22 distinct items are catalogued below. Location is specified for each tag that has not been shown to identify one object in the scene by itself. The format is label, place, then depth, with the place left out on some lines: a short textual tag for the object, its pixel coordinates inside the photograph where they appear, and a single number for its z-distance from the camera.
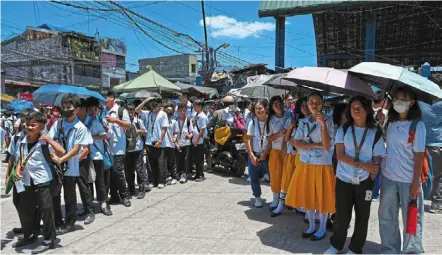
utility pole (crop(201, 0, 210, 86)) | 21.98
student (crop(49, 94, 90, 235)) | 4.38
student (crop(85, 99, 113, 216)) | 5.08
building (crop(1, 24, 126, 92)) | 31.41
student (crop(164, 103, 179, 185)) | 7.16
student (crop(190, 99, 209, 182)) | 7.61
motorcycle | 7.95
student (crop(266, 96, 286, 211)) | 5.08
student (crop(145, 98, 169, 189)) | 6.89
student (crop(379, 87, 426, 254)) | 3.32
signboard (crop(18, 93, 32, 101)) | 22.56
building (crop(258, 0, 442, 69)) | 10.01
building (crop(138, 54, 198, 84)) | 45.58
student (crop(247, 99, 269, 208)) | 5.29
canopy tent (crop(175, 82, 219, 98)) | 16.04
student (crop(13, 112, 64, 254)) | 3.85
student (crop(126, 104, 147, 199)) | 6.20
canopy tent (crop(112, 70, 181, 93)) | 10.22
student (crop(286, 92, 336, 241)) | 4.02
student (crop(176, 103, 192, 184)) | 7.44
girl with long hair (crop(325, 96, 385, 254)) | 3.50
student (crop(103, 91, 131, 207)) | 5.67
